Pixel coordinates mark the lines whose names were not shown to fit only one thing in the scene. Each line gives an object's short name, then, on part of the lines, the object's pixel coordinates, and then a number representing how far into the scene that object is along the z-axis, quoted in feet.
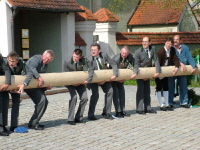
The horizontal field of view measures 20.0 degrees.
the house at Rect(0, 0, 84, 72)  59.93
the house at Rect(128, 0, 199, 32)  98.68
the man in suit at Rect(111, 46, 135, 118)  39.81
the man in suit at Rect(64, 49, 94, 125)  36.76
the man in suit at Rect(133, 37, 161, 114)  41.37
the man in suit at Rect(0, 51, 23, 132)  32.32
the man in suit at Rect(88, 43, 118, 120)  38.55
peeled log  33.55
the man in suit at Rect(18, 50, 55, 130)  34.04
